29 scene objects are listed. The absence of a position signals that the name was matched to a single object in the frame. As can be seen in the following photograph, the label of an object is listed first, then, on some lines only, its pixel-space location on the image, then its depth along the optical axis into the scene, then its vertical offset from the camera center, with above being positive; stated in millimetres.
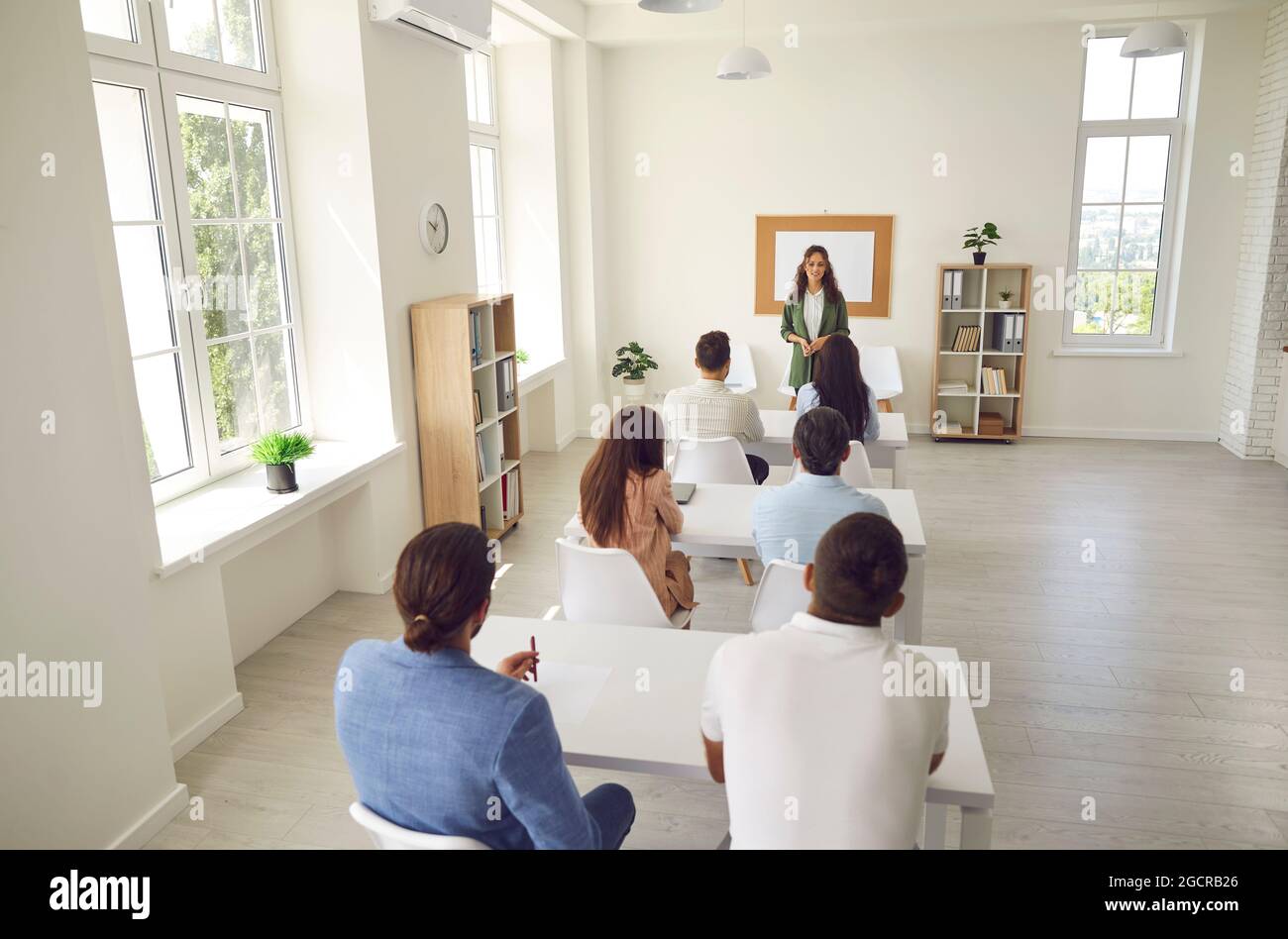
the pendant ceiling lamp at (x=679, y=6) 3963 +1069
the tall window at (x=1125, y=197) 7168 +419
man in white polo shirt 1542 -773
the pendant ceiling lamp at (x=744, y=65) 5996 +1225
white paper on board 7719 +4
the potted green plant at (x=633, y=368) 8031 -908
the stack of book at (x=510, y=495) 5496 -1355
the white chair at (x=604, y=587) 2863 -1002
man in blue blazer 1591 -785
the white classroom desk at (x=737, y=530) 3288 -957
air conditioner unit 4297 +1179
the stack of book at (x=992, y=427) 7641 -1391
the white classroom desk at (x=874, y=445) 4812 -953
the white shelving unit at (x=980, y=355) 7473 -797
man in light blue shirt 2869 -738
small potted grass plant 3859 -771
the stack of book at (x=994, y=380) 7590 -1010
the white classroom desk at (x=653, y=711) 1905 -1020
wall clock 4922 +193
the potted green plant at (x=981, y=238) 7238 +124
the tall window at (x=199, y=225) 3469 +179
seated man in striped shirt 4445 -694
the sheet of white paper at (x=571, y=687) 2160 -1011
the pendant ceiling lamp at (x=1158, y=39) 5676 +1270
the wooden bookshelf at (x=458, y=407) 4781 -748
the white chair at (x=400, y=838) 1579 -964
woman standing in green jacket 5926 -348
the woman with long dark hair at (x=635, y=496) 3000 -752
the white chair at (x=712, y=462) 4402 -945
